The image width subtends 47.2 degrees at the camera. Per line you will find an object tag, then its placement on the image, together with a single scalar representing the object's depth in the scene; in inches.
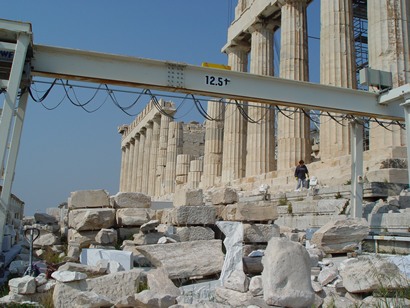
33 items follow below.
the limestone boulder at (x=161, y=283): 249.0
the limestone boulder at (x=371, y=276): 215.0
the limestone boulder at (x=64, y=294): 230.4
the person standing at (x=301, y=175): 672.4
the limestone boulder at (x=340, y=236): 364.5
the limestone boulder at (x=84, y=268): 282.4
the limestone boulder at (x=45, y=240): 431.2
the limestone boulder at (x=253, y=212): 363.3
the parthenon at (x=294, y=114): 639.8
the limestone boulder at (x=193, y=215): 375.2
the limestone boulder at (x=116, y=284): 251.8
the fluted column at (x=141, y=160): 1974.7
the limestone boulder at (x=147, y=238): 372.3
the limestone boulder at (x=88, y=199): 424.2
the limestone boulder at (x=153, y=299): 221.9
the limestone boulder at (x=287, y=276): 207.3
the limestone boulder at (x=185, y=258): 294.8
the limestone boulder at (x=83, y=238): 388.8
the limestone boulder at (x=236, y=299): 219.1
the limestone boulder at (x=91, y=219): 392.5
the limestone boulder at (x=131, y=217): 416.5
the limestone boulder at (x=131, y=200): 437.1
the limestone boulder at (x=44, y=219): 581.3
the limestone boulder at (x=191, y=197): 415.5
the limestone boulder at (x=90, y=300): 226.7
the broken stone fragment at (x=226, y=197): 449.4
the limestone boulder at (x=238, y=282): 236.7
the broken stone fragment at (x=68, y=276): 237.8
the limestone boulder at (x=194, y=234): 367.6
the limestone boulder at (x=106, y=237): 379.6
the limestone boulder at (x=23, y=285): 240.4
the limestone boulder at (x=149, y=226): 381.4
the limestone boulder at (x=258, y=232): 348.8
